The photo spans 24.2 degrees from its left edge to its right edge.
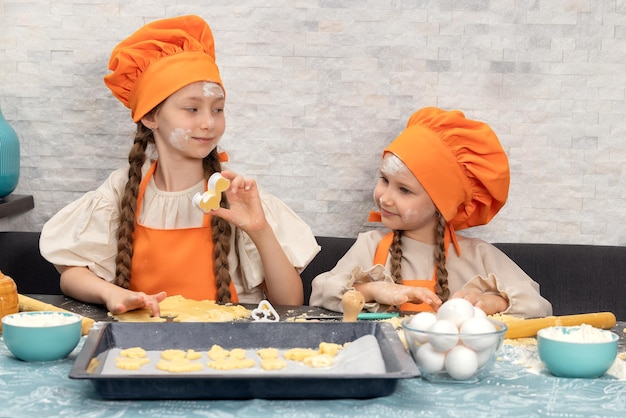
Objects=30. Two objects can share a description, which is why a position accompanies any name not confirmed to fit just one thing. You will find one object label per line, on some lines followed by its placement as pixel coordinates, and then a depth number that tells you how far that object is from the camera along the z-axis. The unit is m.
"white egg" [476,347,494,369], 2.02
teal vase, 3.17
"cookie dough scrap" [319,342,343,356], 2.07
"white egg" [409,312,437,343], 2.04
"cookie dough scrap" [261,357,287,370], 2.01
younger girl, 2.91
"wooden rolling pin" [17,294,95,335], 2.41
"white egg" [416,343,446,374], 2.02
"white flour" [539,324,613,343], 2.08
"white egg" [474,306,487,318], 2.07
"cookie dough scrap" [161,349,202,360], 2.05
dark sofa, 3.15
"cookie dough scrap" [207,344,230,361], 2.05
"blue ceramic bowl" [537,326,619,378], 2.05
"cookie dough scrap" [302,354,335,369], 2.02
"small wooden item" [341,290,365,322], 2.29
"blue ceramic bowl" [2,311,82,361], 2.10
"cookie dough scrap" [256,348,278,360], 2.06
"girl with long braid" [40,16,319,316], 2.82
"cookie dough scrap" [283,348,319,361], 2.06
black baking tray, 1.92
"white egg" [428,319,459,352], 2.01
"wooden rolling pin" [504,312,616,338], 2.29
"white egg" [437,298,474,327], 2.05
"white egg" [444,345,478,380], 2.01
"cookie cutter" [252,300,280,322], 2.39
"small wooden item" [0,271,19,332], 2.31
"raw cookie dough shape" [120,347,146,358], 2.06
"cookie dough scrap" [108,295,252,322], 2.43
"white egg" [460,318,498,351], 2.01
